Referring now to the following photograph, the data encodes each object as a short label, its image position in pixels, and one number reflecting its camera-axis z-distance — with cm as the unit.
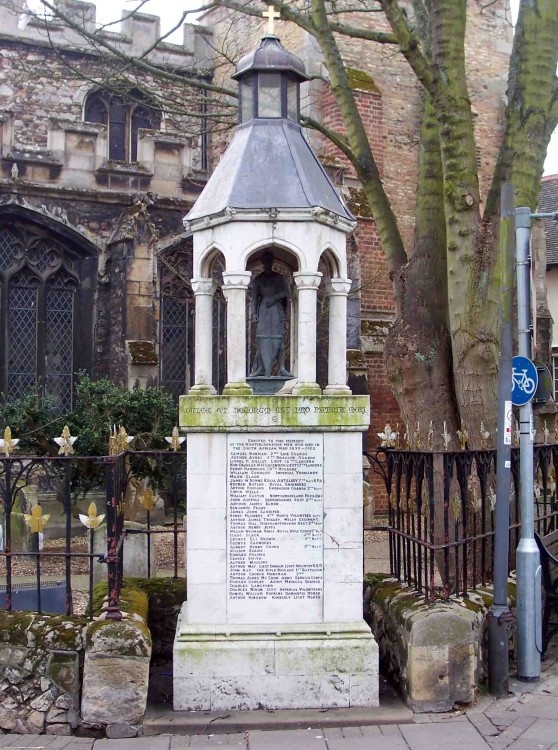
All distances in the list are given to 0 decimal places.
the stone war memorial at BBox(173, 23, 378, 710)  572
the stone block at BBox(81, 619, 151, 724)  538
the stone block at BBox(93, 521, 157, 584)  927
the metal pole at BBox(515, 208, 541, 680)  630
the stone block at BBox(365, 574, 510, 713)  568
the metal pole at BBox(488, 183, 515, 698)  601
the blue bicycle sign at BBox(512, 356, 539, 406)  662
